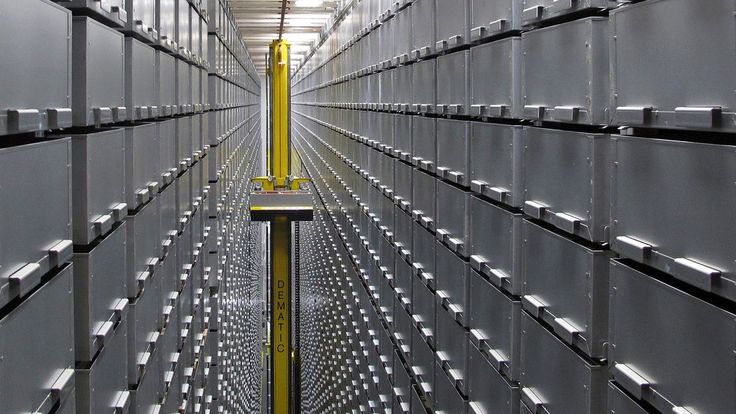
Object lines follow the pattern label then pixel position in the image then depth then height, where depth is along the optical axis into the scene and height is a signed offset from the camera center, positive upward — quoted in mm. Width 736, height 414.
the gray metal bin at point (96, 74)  4938 +369
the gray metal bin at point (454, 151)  7198 -66
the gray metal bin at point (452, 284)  7285 -1101
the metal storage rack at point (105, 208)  3842 -368
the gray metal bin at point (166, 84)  7832 +489
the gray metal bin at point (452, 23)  7125 +904
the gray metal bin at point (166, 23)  7785 +987
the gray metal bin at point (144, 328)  6605 -1331
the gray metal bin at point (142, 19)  6344 +842
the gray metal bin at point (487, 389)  6051 -1610
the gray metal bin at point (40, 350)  3699 -849
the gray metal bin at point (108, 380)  5020 -1306
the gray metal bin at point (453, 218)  7230 -579
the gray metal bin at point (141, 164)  6445 -151
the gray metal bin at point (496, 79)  5867 +401
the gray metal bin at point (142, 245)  6516 -722
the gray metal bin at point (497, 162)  5879 -123
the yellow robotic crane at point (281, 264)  17859 -2337
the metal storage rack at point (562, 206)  3637 -330
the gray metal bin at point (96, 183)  4984 -218
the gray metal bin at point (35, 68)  3621 +302
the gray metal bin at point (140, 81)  6426 +426
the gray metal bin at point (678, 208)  3461 -256
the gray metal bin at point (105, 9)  4859 +708
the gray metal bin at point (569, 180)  4586 -190
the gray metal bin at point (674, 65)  3438 +294
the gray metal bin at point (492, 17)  5855 +783
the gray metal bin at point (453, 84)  7184 +449
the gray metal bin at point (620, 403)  4168 -1115
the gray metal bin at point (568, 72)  4566 +350
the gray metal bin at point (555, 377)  4660 -1197
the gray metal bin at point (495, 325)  5996 -1188
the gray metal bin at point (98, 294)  5043 -826
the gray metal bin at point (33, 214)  3666 -291
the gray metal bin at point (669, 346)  3506 -790
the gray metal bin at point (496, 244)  5922 -655
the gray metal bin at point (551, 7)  4578 +670
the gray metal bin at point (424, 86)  8492 +505
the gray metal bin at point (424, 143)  8539 -6
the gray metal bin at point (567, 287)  4648 -737
